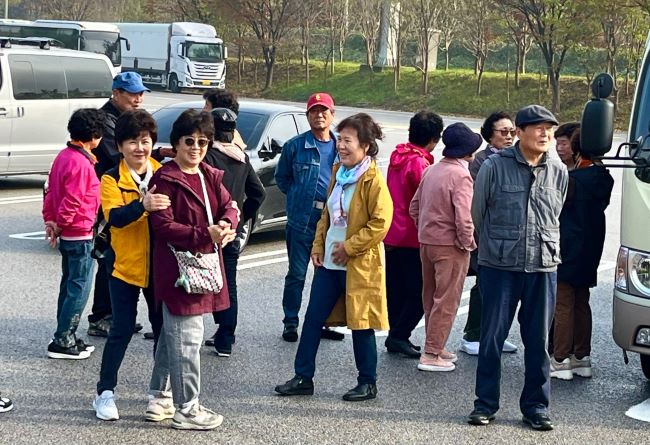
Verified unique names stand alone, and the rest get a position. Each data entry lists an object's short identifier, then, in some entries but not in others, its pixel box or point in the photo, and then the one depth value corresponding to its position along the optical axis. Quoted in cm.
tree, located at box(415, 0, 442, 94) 4572
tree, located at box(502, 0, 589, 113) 3903
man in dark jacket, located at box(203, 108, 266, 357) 735
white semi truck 4991
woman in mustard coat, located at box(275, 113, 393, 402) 643
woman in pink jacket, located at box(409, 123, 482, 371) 724
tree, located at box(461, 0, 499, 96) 4322
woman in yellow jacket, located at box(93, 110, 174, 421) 599
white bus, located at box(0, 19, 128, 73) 4384
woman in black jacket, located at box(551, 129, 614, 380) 710
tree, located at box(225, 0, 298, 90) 5275
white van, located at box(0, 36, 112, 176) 1559
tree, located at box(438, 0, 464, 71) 4497
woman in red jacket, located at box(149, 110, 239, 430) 576
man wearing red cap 808
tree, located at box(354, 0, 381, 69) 4956
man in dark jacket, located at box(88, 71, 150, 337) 788
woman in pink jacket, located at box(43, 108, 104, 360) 716
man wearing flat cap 608
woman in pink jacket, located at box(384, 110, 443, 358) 776
